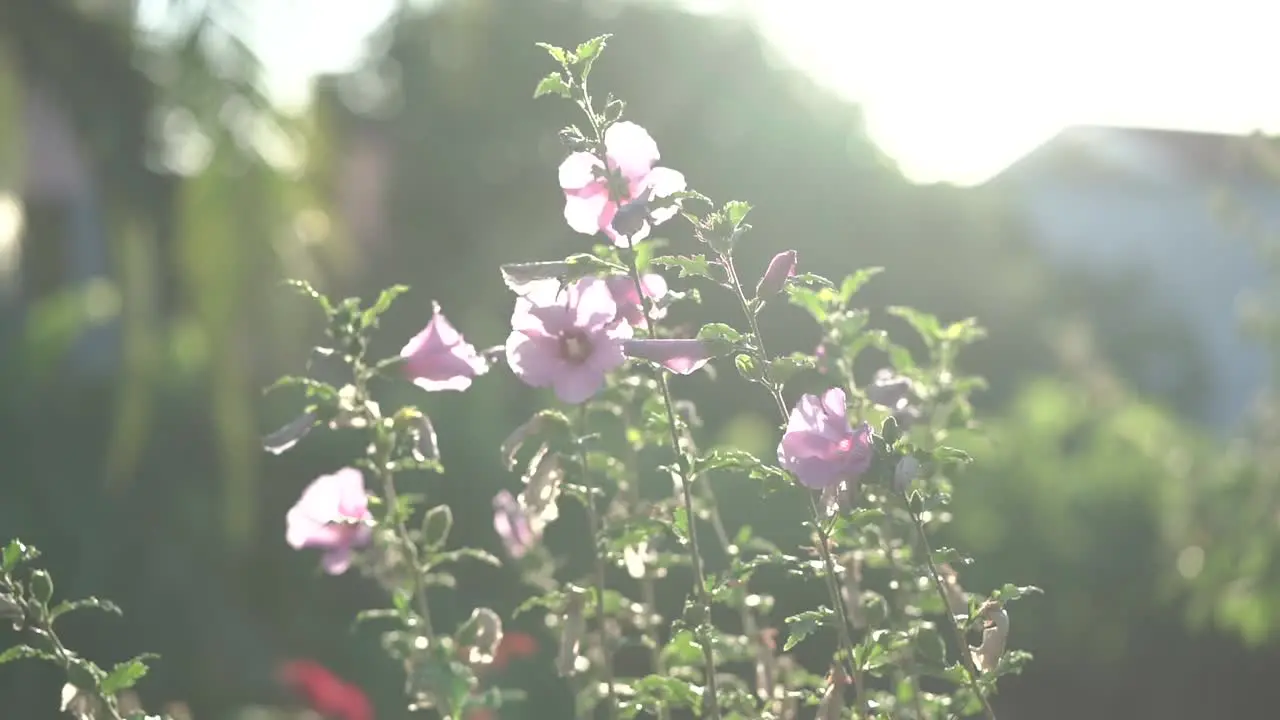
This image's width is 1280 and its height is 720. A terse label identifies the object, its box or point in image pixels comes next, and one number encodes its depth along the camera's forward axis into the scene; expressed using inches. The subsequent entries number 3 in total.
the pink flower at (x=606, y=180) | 70.7
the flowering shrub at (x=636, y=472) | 69.4
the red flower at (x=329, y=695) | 99.7
